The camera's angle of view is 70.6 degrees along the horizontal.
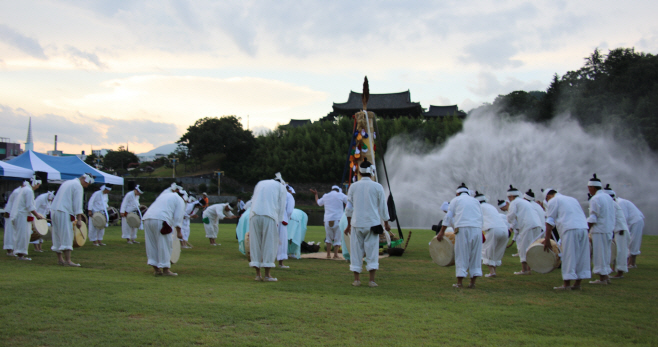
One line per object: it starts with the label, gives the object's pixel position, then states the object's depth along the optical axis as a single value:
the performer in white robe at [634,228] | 10.33
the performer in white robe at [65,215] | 9.15
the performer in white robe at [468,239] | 7.44
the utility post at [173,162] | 60.09
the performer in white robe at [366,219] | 7.50
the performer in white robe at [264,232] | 7.80
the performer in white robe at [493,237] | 9.28
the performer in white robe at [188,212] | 14.92
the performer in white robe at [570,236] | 7.39
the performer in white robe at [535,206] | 10.58
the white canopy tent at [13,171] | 16.56
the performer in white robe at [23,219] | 10.30
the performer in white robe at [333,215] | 11.70
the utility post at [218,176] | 55.11
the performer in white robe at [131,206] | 15.29
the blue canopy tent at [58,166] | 18.81
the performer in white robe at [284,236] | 10.09
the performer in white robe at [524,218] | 9.92
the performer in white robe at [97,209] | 14.29
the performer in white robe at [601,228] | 8.01
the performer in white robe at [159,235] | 8.14
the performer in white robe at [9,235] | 10.98
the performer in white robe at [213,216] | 15.27
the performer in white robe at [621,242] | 9.02
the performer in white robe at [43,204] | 14.69
